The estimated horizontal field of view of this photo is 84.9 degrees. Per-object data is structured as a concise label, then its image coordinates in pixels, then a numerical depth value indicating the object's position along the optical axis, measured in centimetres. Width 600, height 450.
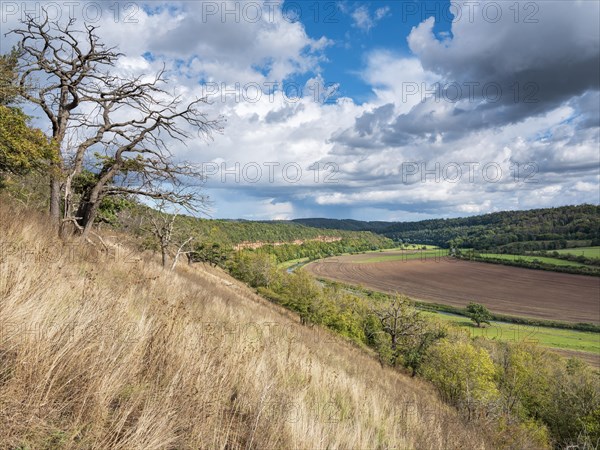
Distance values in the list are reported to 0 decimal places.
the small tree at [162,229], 2962
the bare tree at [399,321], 4553
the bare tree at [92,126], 1100
